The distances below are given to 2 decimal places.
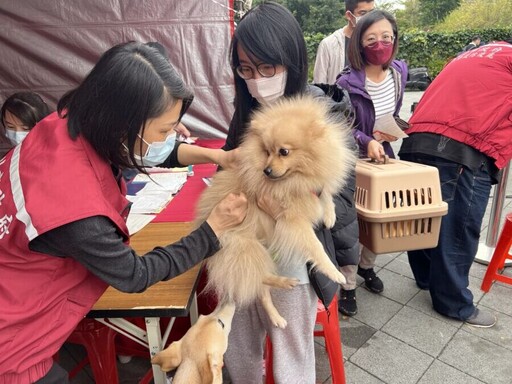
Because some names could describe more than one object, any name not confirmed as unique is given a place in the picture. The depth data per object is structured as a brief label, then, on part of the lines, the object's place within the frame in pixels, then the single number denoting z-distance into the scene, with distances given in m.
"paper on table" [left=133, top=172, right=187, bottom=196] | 2.93
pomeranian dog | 1.57
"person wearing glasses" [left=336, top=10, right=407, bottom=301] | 2.71
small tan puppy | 1.33
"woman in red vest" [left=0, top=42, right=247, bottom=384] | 1.03
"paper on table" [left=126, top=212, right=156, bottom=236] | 2.21
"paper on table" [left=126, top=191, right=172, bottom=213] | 2.54
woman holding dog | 1.56
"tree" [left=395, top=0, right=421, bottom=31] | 33.50
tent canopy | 3.95
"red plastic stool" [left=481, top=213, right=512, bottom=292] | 3.06
